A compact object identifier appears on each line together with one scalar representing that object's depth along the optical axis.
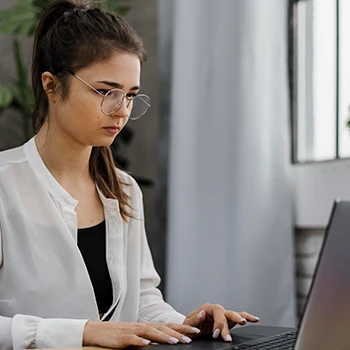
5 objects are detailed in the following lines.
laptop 0.90
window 2.79
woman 1.60
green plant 3.20
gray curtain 2.84
